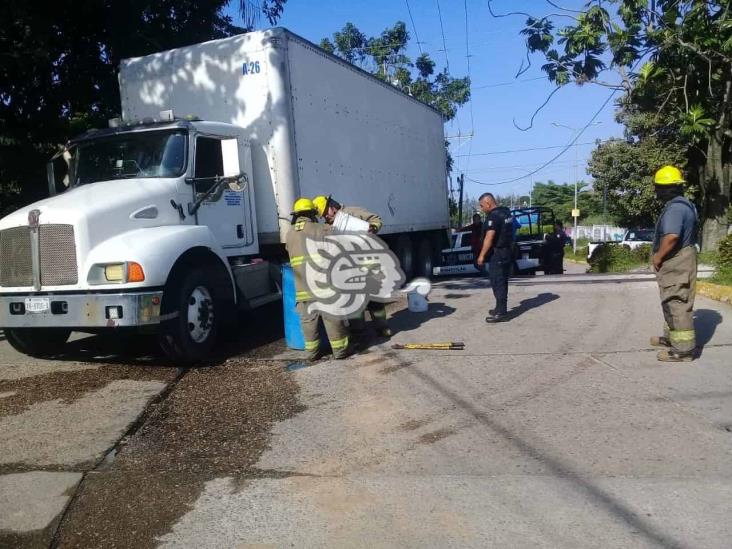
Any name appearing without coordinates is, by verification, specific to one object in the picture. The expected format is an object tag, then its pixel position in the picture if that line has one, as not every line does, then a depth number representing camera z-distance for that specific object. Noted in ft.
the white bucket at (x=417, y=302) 28.50
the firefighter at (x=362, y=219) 23.12
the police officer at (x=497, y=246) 25.62
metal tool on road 22.18
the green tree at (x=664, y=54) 38.42
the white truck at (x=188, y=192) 19.74
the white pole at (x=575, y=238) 140.90
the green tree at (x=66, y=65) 34.09
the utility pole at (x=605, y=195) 119.08
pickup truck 50.19
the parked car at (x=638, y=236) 92.14
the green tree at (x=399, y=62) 95.45
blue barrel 22.63
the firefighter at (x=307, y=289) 21.26
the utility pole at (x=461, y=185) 87.43
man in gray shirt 18.60
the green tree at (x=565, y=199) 207.88
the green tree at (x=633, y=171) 95.55
